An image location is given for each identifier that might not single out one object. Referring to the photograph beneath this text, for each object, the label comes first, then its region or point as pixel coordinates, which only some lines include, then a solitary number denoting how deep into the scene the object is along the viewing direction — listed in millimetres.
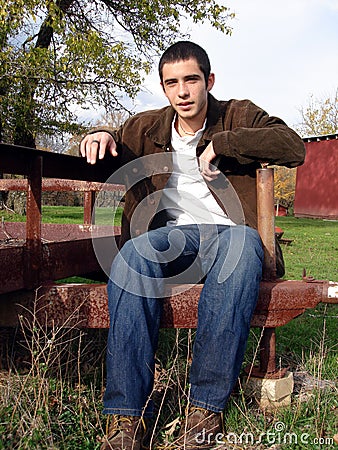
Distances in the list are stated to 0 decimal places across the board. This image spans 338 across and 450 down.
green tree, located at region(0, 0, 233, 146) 13969
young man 2285
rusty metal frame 2400
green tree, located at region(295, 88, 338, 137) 44938
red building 26078
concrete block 2709
